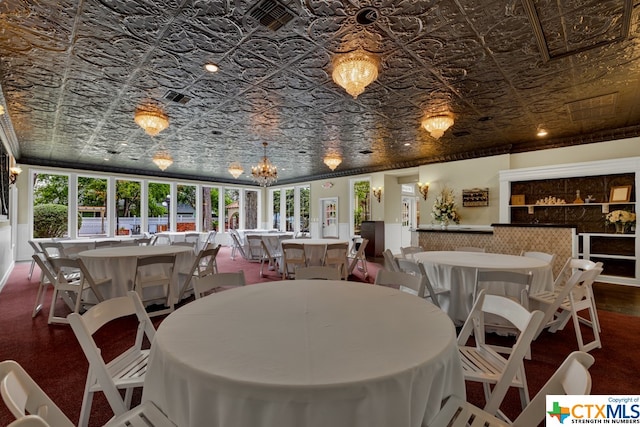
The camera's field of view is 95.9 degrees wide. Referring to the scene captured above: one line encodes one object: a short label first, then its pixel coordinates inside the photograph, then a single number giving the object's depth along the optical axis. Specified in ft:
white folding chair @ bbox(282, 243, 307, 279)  17.39
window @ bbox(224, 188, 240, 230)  42.43
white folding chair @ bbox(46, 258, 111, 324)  10.80
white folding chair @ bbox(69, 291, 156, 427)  4.27
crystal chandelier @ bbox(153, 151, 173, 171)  22.86
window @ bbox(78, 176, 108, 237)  30.48
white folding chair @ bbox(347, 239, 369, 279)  17.92
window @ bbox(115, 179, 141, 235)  32.58
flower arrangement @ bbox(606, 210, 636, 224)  17.74
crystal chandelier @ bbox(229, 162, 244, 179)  25.41
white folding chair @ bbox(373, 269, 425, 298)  7.45
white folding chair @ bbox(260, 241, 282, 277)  21.59
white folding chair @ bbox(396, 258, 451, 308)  9.78
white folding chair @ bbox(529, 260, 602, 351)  9.05
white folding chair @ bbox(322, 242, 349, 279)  17.46
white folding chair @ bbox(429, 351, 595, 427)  3.08
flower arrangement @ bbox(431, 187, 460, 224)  24.94
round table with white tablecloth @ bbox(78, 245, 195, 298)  12.30
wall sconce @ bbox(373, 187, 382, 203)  32.03
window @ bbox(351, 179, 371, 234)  34.04
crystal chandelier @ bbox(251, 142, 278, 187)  22.27
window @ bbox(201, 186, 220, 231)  39.73
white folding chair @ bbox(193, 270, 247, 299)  7.16
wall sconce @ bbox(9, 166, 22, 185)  21.08
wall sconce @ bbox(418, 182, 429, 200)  27.35
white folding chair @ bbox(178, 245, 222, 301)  13.06
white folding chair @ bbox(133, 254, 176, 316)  11.64
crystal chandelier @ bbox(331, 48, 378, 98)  9.72
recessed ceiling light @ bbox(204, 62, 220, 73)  10.41
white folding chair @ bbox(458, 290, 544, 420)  4.47
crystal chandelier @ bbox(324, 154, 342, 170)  22.50
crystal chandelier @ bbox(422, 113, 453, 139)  15.21
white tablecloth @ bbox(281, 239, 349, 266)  18.33
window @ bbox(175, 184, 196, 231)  37.68
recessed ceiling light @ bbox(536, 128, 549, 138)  18.83
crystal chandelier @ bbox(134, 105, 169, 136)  14.51
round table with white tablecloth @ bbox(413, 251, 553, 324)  10.04
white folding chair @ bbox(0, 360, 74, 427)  3.11
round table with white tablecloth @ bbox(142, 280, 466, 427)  2.92
